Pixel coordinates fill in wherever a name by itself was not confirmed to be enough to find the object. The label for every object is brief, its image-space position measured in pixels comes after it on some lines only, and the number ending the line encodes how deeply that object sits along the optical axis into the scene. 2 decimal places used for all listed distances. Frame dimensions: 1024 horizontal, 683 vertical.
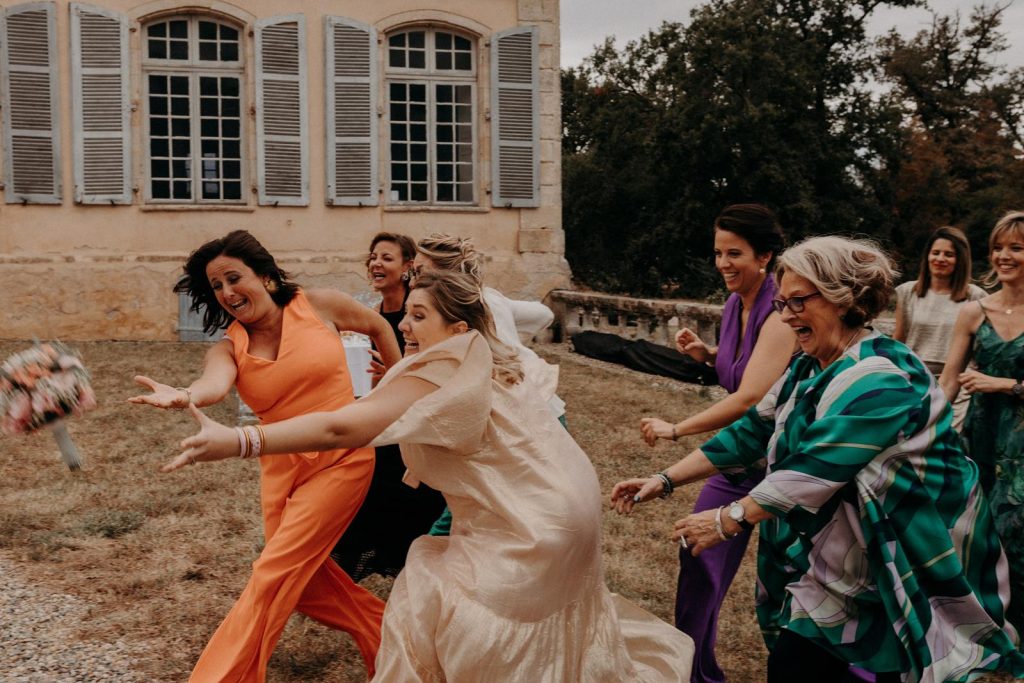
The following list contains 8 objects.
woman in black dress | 4.12
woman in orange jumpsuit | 3.28
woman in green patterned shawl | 2.52
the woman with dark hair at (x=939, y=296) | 5.64
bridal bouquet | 3.00
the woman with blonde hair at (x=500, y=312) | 3.57
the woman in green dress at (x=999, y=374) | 3.87
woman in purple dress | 3.43
